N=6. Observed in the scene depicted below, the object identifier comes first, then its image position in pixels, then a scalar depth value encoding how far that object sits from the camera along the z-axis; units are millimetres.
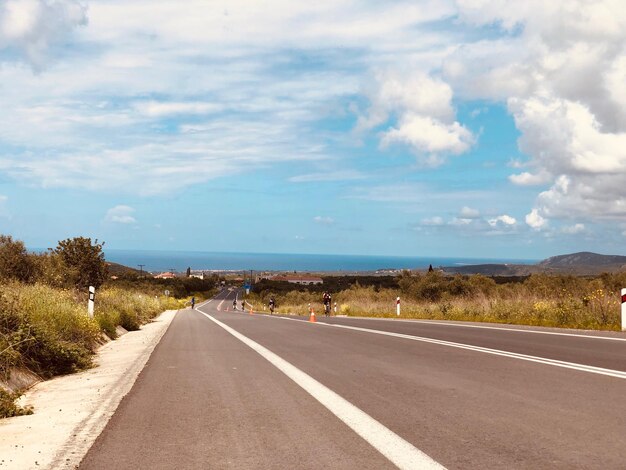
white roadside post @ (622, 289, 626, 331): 16375
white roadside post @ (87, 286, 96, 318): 17939
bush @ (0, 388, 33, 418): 7441
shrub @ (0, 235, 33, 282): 24234
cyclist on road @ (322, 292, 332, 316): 42781
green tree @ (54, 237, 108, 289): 31594
